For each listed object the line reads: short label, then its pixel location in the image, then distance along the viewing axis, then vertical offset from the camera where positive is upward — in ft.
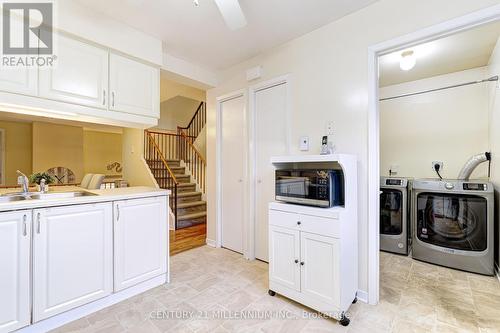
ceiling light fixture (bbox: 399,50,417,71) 8.32 +4.01
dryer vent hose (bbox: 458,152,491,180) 8.71 +0.10
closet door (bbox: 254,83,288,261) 8.68 +0.96
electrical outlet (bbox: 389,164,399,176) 11.69 -0.12
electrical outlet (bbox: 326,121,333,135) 7.20 +1.26
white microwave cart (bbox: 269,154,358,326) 5.48 -2.23
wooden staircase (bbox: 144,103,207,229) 15.30 -0.16
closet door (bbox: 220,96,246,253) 10.15 -0.14
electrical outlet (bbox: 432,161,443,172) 10.41 +0.12
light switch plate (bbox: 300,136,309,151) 7.76 +0.83
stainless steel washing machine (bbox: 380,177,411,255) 9.91 -2.20
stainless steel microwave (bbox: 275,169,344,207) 5.86 -0.56
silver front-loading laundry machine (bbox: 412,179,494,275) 7.95 -2.21
